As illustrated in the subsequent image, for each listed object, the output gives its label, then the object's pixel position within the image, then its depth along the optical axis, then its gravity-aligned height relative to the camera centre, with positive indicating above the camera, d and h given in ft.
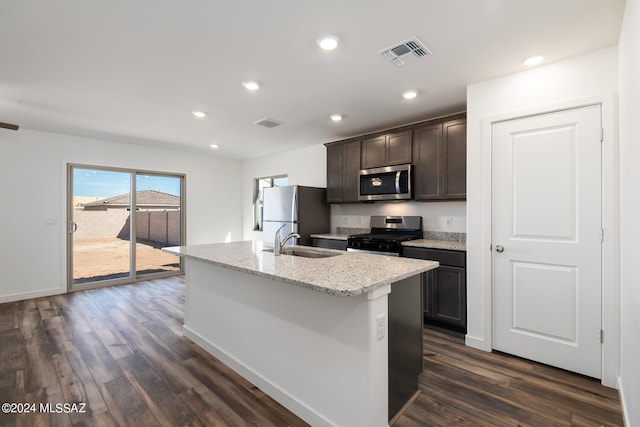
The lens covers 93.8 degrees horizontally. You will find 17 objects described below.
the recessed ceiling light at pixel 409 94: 9.63 +3.91
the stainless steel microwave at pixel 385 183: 11.94 +1.28
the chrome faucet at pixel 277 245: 8.03 -0.86
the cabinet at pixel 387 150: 12.10 +2.71
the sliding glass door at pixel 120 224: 15.66 -0.59
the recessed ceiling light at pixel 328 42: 6.70 +3.91
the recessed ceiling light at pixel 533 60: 7.52 +3.91
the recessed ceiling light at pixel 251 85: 8.99 +3.91
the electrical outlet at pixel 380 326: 5.16 -1.97
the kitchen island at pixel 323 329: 5.14 -2.40
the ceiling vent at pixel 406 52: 6.96 +3.93
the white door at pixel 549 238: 7.27 -0.65
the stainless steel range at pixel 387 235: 11.46 -0.95
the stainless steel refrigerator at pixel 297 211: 14.97 +0.12
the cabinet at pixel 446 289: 9.66 -2.56
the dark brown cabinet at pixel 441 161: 10.52 +1.94
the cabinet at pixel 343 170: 14.05 +2.08
